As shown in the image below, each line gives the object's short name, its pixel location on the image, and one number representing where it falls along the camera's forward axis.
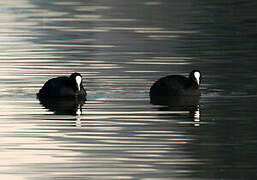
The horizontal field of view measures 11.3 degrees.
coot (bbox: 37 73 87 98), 27.73
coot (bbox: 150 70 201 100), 28.05
